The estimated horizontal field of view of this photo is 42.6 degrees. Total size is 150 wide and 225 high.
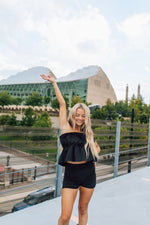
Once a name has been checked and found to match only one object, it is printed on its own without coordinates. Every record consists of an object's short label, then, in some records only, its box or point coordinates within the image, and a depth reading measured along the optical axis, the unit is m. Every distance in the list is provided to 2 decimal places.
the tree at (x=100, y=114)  34.56
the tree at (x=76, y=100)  47.19
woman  1.61
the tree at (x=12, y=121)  34.50
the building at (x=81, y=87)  71.88
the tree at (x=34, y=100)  48.47
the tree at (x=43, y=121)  29.04
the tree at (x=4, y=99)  49.06
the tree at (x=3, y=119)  36.23
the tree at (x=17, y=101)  53.94
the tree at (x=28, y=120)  31.72
